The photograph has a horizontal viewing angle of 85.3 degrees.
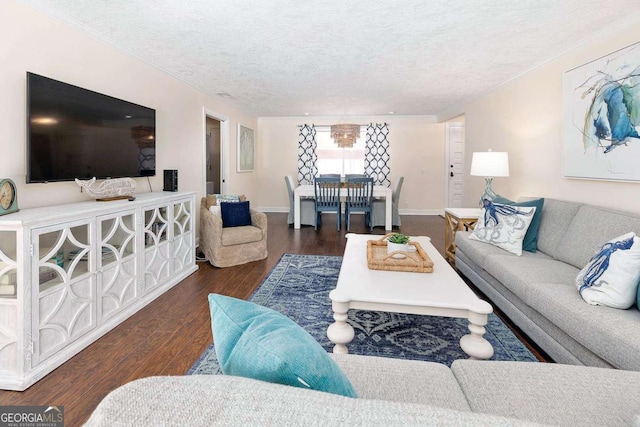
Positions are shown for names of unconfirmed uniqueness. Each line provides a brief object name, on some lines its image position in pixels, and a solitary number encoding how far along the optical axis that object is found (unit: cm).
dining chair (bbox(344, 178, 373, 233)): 620
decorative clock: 194
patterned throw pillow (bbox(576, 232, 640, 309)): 174
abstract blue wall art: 252
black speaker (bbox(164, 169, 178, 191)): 371
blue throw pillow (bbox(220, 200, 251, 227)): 423
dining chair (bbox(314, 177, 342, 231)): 620
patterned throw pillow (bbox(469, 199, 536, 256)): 292
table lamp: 382
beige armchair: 387
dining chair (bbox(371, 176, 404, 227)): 654
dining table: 634
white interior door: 770
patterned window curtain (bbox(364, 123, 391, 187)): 780
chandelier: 637
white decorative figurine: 261
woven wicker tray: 238
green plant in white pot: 265
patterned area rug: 211
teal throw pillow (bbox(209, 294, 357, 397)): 68
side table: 385
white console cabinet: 179
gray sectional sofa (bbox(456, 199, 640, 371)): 159
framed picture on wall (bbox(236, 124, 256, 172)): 684
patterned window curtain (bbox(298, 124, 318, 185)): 799
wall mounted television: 225
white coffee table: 183
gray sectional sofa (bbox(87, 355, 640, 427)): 49
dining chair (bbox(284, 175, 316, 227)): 659
